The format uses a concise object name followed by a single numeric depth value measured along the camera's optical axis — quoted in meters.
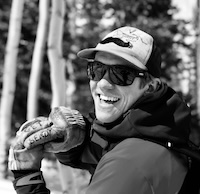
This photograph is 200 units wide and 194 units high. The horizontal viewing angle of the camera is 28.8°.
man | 1.52
